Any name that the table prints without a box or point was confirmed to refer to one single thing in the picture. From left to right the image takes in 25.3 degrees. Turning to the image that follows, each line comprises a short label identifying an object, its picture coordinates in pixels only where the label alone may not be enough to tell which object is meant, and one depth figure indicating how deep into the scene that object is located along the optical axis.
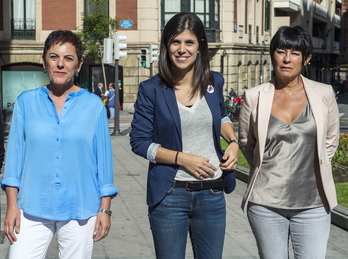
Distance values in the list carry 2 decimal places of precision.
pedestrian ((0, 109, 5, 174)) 4.94
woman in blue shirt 4.22
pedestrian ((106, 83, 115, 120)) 34.12
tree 40.19
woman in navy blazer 4.37
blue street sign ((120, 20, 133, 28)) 33.53
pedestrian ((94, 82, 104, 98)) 35.99
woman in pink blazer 4.65
